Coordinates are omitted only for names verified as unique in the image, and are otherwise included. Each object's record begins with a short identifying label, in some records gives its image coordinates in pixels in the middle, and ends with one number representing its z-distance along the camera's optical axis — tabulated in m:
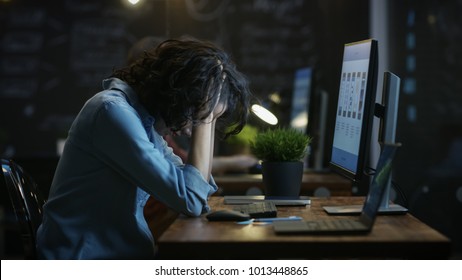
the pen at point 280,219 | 1.82
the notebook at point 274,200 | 2.18
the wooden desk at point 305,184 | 3.09
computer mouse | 1.81
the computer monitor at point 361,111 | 1.83
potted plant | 2.31
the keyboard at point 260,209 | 1.87
